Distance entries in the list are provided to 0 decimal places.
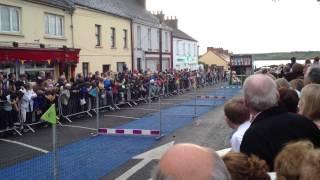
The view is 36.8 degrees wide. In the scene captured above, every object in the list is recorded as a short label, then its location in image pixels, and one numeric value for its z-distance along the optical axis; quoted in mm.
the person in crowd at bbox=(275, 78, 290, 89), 6960
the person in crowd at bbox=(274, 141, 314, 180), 2605
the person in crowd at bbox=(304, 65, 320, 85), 7336
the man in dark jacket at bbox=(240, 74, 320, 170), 3900
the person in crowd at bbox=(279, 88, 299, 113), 5562
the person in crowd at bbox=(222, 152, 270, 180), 2668
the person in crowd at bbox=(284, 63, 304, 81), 11000
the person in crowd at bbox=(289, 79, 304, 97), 8051
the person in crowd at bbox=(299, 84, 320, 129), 4715
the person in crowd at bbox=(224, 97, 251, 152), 5086
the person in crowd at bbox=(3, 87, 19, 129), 14602
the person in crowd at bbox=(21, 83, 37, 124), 15477
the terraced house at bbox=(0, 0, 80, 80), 22016
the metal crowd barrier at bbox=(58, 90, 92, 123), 17953
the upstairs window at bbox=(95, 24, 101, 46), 32906
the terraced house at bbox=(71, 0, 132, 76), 29730
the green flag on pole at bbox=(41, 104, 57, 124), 8086
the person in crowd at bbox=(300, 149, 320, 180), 2418
